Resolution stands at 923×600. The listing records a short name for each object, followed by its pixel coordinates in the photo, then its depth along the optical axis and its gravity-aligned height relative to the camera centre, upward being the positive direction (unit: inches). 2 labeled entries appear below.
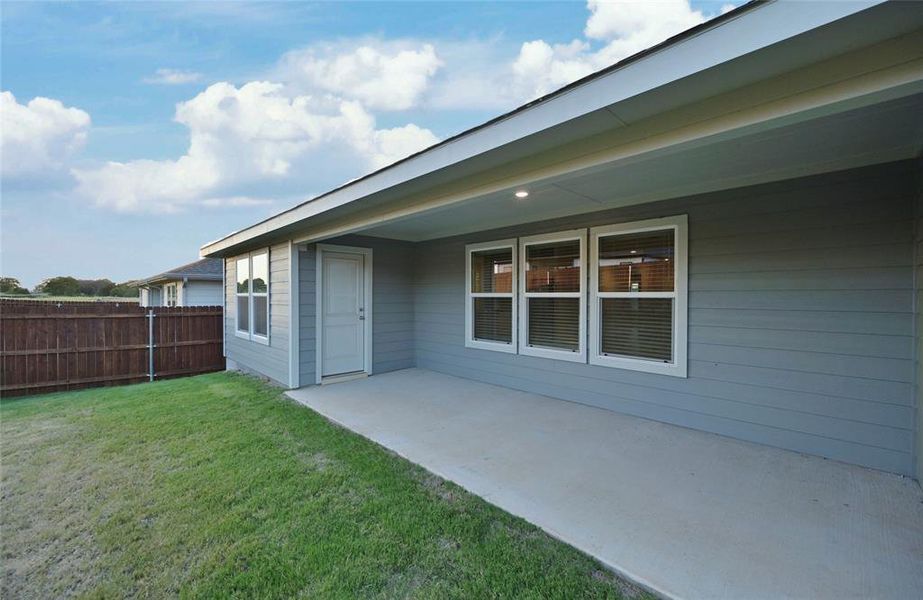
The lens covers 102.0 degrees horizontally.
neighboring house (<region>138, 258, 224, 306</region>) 457.4 +15.7
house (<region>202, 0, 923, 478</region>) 60.4 +21.3
